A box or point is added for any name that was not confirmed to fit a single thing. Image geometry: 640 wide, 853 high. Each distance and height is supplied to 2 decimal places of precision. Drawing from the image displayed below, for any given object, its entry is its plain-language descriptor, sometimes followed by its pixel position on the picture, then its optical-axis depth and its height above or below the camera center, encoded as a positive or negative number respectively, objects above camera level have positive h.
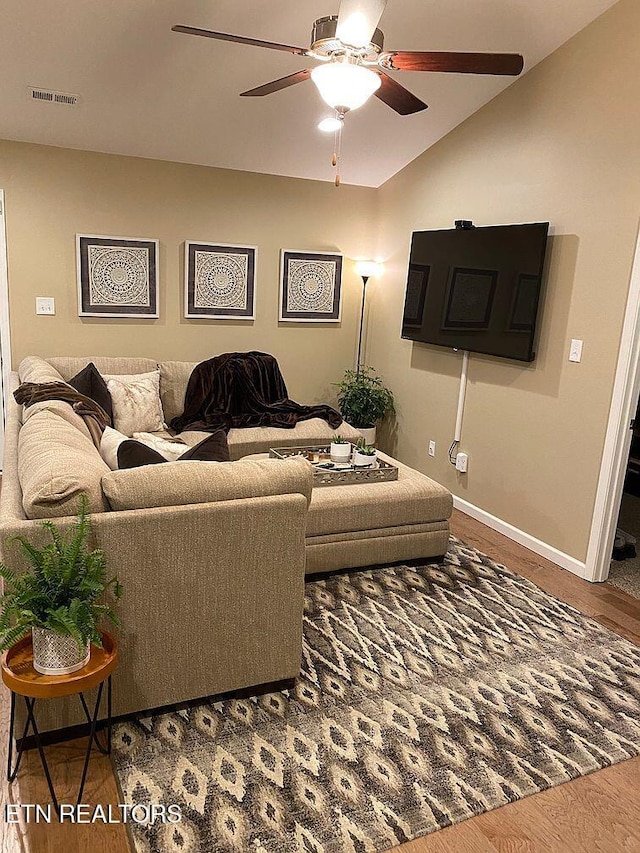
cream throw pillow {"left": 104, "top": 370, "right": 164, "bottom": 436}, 4.39 -0.81
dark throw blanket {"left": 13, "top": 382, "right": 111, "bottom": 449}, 3.29 -0.61
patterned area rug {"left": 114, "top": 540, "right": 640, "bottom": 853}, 1.91 -1.48
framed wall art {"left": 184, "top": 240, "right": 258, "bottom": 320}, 5.09 +0.05
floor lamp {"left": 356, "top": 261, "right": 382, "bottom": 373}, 5.55 +0.23
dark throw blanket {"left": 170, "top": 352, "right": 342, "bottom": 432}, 4.81 -0.81
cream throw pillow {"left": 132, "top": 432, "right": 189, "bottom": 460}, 2.95 -0.75
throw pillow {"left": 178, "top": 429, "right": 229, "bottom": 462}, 2.55 -0.63
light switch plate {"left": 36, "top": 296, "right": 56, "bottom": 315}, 4.71 -0.19
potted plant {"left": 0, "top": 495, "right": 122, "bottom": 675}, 1.77 -0.87
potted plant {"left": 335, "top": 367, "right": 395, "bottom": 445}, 5.44 -0.89
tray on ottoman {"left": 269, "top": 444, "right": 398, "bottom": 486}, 3.60 -0.97
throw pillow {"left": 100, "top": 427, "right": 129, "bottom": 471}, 2.55 -0.65
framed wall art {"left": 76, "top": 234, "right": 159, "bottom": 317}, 4.78 +0.04
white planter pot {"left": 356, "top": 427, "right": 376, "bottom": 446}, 5.45 -1.13
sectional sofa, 2.05 -0.85
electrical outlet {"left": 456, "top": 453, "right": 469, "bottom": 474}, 4.59 -1.10
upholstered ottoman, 3.36 -1.17
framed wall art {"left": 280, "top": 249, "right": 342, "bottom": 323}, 5.45 +0.05
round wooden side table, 1.74 -1.06
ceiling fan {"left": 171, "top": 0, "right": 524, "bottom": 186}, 2.18 +0.86
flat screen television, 3.88 +0.09
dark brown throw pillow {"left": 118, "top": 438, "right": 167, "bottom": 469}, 2.37 -0.62
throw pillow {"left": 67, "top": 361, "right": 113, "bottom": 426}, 4.27 -0.68
